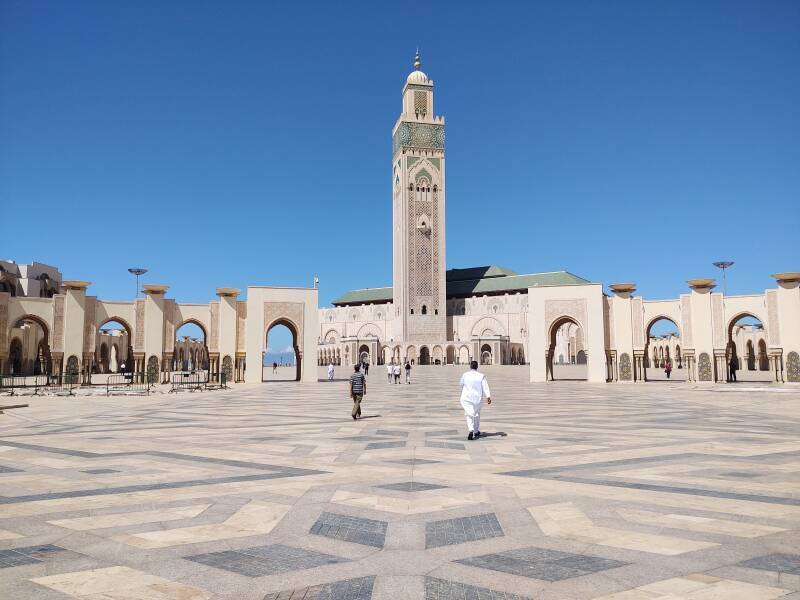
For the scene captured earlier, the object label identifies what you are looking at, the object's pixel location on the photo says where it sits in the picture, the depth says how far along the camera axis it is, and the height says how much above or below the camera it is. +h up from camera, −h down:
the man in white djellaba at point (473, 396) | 8.10 -0.63
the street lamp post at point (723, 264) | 34.05 +4.68
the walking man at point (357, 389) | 10.72 -0.68
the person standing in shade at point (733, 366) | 25.44 -0.79
